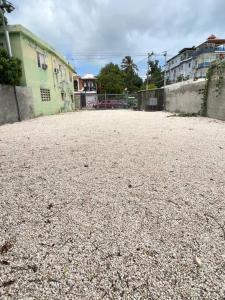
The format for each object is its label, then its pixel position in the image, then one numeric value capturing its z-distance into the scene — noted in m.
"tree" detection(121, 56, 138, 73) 42.28
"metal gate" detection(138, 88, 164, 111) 17.09
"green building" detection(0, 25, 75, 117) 11.02
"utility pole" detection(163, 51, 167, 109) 16.44
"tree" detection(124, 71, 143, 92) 41.47
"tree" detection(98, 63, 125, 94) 37.03
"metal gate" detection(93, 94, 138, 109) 25.55
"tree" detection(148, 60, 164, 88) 43.67
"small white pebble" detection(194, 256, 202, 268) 1.34
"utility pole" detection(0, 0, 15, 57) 10.06
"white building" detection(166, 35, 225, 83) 36.57
